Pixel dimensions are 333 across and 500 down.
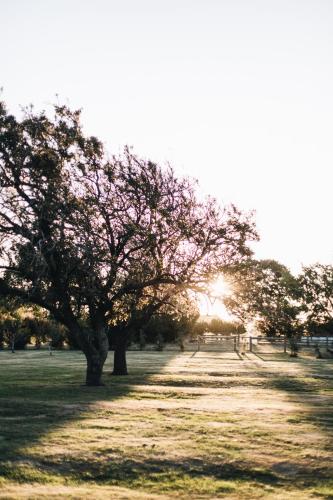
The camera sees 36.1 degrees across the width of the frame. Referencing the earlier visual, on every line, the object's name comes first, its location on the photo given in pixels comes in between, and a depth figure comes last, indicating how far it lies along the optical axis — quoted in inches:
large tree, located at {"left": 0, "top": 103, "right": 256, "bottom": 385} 868.0
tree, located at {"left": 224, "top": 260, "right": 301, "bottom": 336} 1009.5
